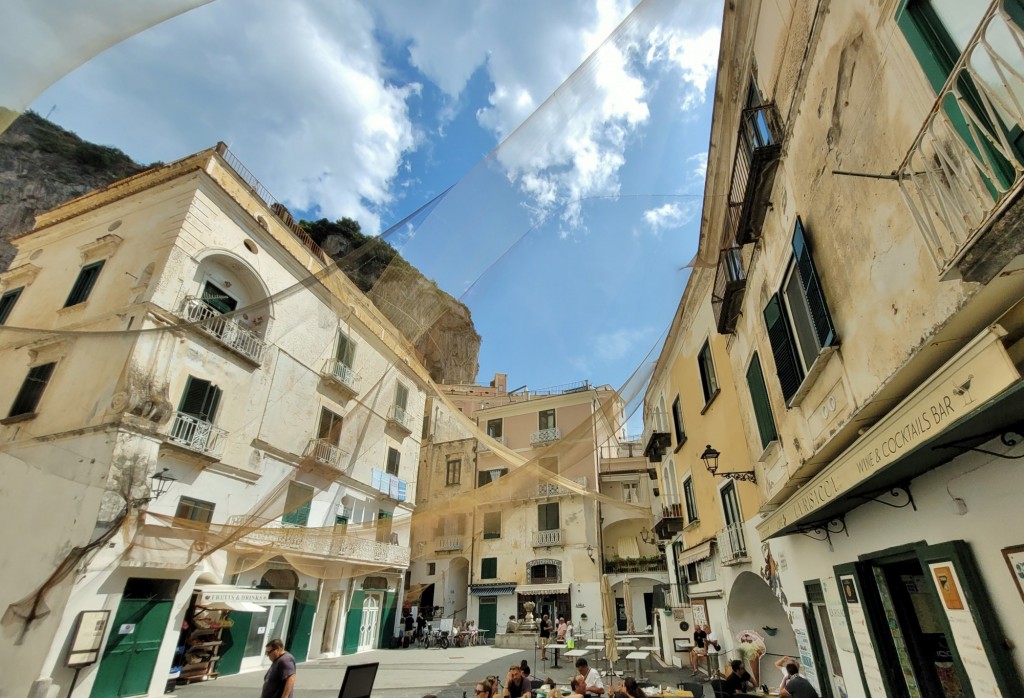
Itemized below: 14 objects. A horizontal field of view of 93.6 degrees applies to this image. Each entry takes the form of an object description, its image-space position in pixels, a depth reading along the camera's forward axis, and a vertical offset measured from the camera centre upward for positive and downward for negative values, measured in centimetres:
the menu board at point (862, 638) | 473 -29
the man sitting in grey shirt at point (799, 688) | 549 -84
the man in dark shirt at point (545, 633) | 1523 -104
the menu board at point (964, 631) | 313 -15
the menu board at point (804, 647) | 622 -49
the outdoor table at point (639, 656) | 1104 -107
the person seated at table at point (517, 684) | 720 -110
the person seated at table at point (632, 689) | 574 -90
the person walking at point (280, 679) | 596 -87
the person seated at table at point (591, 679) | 752 -112
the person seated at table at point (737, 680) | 678 -94
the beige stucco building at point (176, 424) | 881 +344
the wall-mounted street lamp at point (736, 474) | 800 +195
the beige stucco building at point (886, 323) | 243 +178
